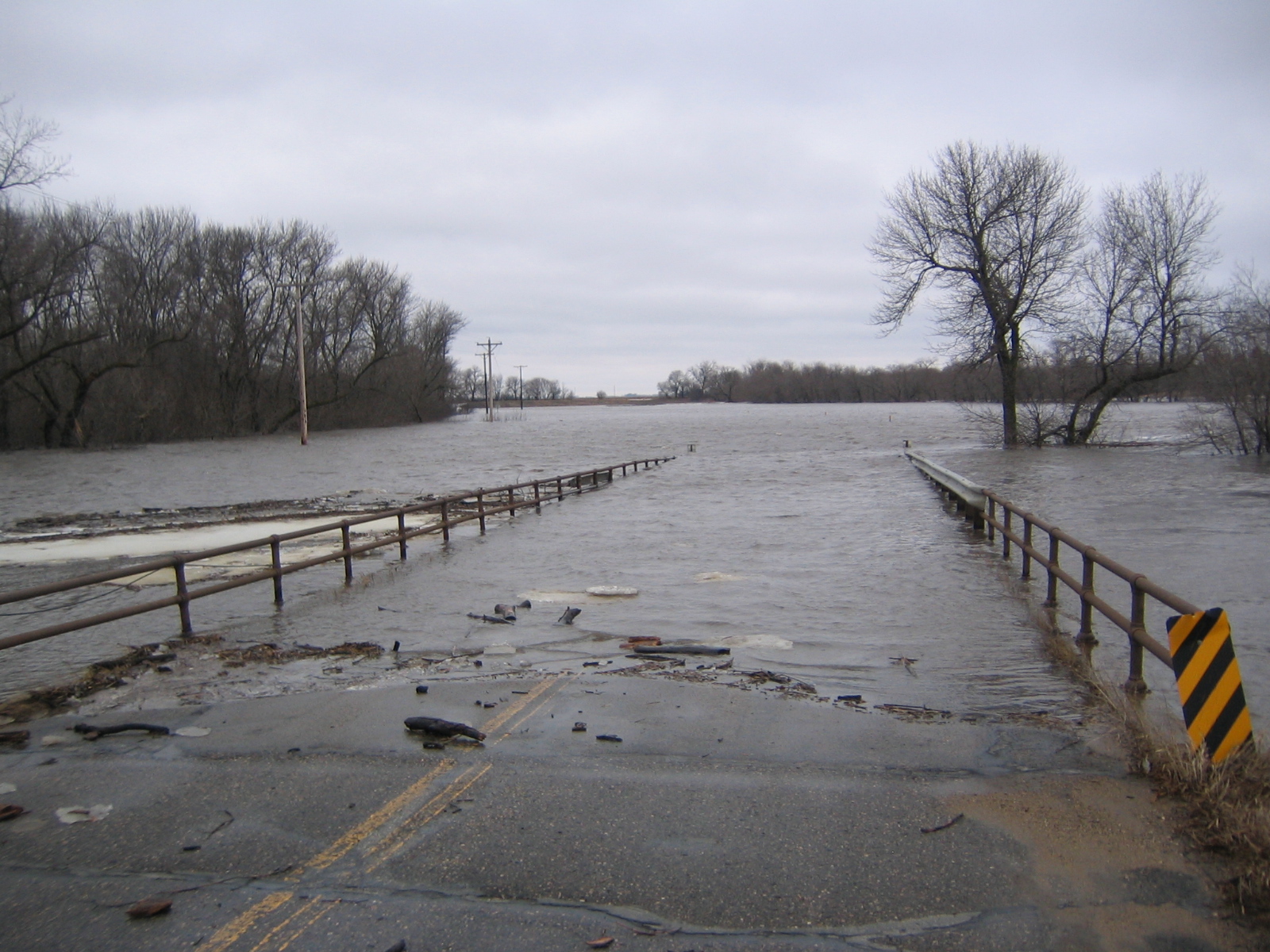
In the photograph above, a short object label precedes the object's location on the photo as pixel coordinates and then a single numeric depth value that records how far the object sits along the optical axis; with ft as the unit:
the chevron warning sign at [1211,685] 15.65
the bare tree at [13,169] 128.98
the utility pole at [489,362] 422.49
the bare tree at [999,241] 137.69
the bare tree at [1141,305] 134.10
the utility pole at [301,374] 189.37
